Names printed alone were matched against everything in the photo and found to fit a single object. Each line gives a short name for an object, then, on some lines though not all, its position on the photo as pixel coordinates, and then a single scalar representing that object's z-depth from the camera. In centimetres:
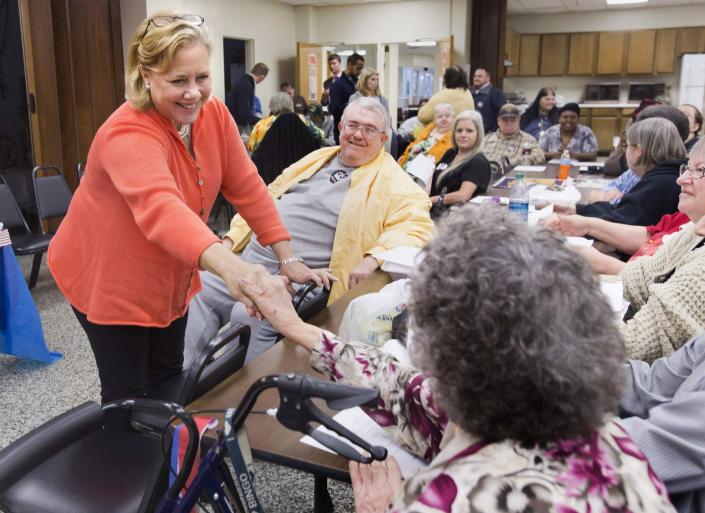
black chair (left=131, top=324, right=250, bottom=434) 126
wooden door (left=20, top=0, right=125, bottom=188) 549
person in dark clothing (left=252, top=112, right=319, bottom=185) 509
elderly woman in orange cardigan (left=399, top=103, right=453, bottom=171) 458
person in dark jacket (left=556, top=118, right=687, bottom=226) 282
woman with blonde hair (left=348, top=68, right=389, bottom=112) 583
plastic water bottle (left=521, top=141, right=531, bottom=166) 546
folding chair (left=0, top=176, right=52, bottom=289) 389
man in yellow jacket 236
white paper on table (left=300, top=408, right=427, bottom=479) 109
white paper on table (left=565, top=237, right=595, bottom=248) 259
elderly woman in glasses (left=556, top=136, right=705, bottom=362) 139
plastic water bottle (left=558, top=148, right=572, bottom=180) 448
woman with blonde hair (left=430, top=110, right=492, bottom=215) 389
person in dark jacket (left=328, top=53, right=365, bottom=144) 644
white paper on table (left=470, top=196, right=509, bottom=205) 344
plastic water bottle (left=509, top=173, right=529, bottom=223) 274
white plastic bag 154
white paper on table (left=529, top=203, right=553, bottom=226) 290
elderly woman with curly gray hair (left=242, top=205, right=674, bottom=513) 69
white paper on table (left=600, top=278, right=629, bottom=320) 179
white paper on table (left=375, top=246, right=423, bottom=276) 211
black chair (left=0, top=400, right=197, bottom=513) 110
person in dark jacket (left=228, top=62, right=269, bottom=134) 796
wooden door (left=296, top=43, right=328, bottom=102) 1076
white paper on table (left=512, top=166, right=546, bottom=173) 499
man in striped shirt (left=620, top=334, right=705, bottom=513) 95
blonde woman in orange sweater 129
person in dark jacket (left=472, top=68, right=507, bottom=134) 770
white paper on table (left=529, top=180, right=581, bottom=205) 364
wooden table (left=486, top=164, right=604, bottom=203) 405
